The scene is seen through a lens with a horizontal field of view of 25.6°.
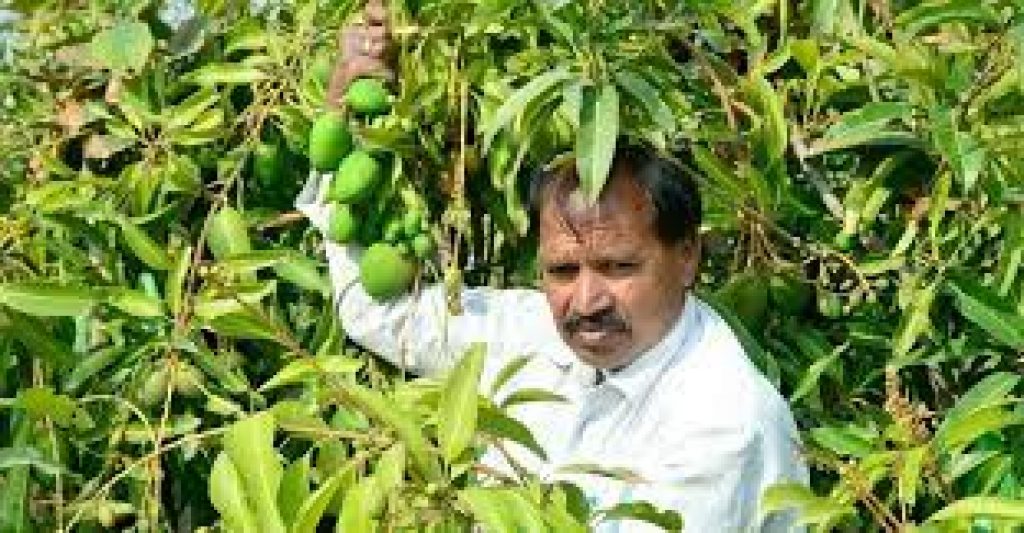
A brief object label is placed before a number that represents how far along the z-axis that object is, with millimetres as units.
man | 2268
